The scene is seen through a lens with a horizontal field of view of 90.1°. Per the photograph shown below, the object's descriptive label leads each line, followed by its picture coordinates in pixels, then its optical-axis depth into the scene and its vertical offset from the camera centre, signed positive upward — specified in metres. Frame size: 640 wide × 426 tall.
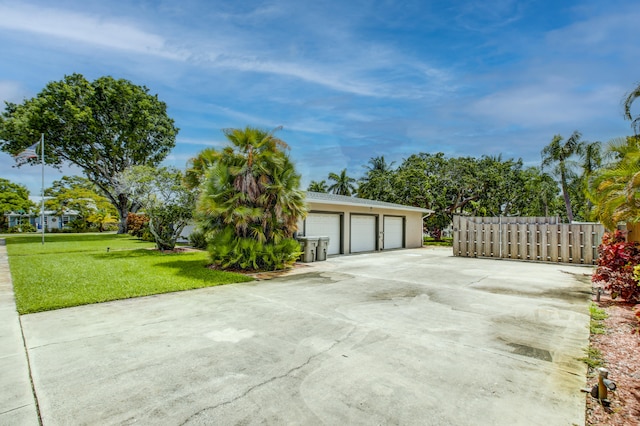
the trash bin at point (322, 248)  12.40 -1.32
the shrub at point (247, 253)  9.70 -1.18
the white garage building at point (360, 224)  14.15 -0.47
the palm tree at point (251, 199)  9.70 +0.48
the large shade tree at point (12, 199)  32.03 +1.52
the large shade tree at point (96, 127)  23.03 +6.75
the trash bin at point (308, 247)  11.96 -1.23
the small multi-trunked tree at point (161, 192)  13.94 +0.97
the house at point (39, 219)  39.06 -0.70
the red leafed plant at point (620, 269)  5.89 -1.03
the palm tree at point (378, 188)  26.66 +2.50
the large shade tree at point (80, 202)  33.97 +1.31
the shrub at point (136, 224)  24.23 -0.78
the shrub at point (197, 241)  17.38 -1.49
